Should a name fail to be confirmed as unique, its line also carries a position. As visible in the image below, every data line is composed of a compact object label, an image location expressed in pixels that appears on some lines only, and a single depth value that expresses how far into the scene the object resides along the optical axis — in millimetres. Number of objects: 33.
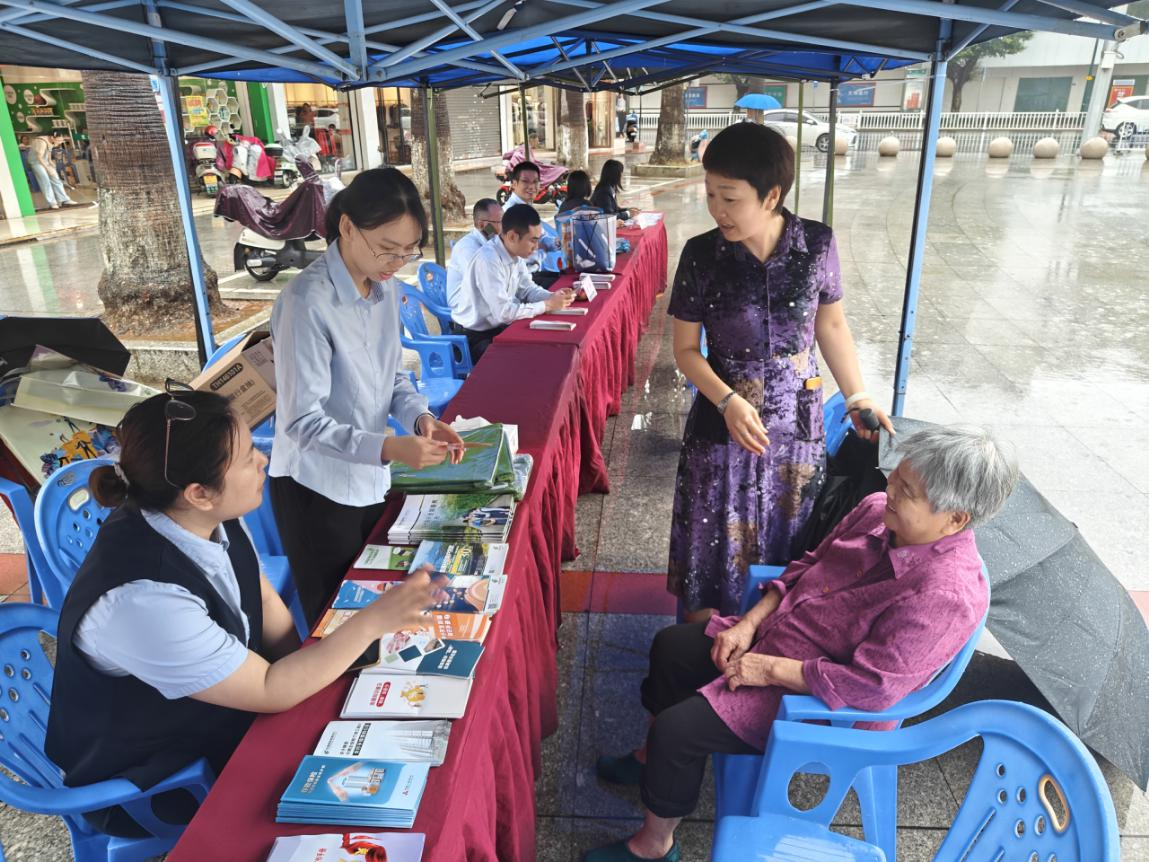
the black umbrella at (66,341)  3160
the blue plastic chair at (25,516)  2779
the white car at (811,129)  27234
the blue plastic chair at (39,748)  1607
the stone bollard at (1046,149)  23297
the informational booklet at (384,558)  1929
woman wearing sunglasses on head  1350
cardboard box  2738
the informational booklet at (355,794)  1242
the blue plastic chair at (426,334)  4902
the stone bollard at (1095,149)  22312
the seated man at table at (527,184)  6528
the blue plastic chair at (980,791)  1209
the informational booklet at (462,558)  1881
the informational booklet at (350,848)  1178
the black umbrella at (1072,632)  1915
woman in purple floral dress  2139
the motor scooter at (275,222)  8844
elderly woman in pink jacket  1660
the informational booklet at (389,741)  1364
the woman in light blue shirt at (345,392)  1915
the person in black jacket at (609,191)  7836
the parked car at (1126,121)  26500
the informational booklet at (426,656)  1547
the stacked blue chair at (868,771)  1713
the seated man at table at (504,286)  4539
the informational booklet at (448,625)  1651
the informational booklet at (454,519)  2016
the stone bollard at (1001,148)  23891
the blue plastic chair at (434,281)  6004
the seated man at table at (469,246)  4648
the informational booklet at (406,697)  1457
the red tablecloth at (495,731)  1256
